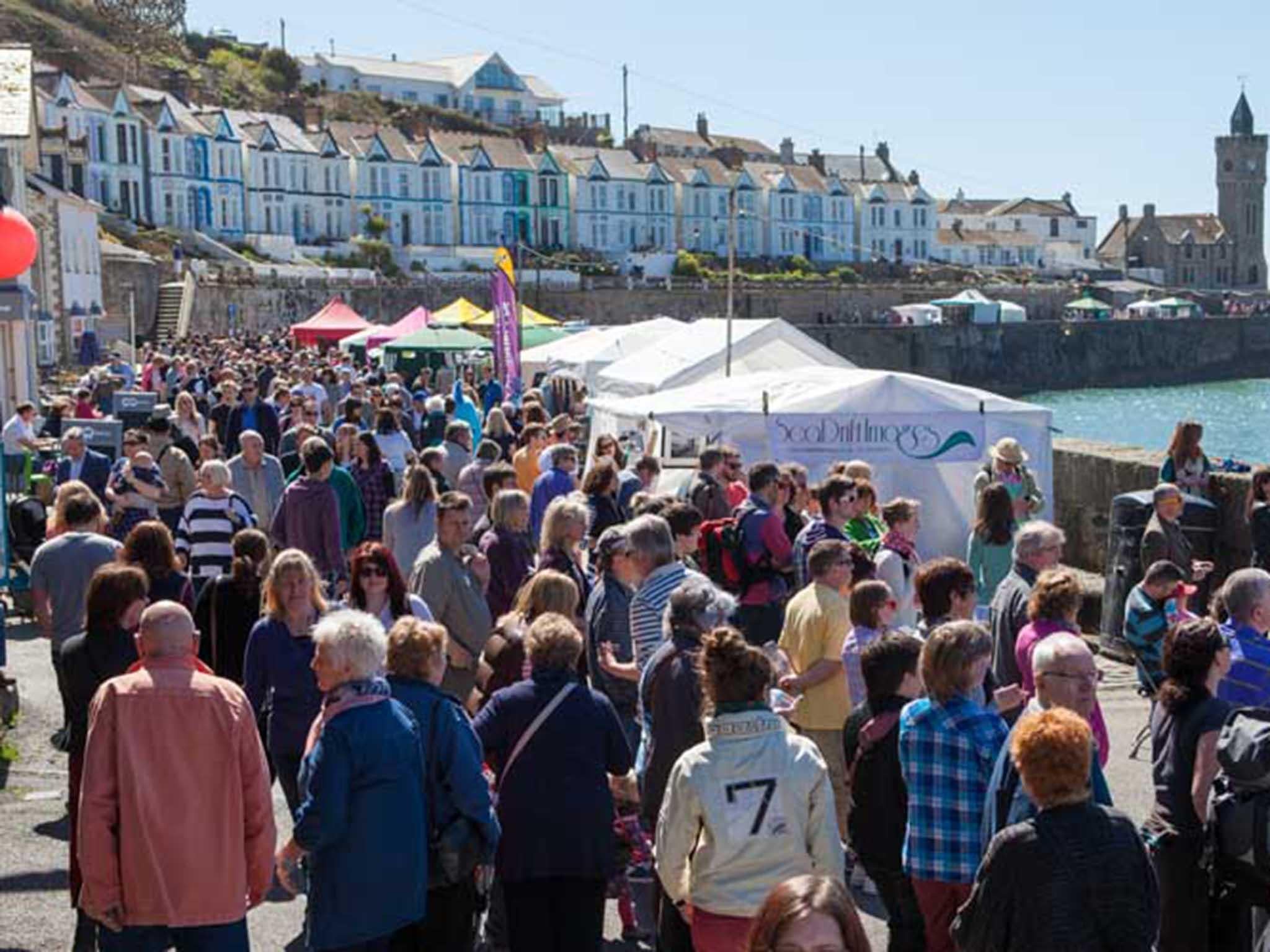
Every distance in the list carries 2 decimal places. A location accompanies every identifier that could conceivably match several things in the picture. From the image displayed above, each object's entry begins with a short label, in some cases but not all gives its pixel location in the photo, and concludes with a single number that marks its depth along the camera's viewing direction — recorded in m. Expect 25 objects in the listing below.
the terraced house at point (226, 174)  91.56
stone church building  156.88
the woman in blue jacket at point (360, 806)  5.30
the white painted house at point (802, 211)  121.31
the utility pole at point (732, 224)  25.72
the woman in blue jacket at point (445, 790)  5.53
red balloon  9.32
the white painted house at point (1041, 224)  150.12
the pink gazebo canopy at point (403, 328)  35.44
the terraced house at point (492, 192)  107.44
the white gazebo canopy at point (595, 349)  27.81
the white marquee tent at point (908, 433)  15.23
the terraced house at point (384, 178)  101.81
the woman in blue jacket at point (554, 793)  5.83
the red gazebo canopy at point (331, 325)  39.88
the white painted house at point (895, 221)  130.25
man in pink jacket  5.25
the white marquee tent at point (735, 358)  20.84
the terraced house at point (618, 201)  113.00
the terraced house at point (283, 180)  95.00
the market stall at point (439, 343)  30.42
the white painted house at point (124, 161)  84.69
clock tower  161.12
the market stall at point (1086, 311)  106.69
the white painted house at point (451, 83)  135.50
